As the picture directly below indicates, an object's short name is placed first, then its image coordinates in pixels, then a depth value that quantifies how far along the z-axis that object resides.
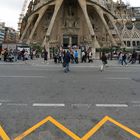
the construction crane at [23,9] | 54.18
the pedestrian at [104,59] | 12.21
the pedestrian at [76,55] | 17.51
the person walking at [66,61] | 10.54
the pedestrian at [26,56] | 19.60
